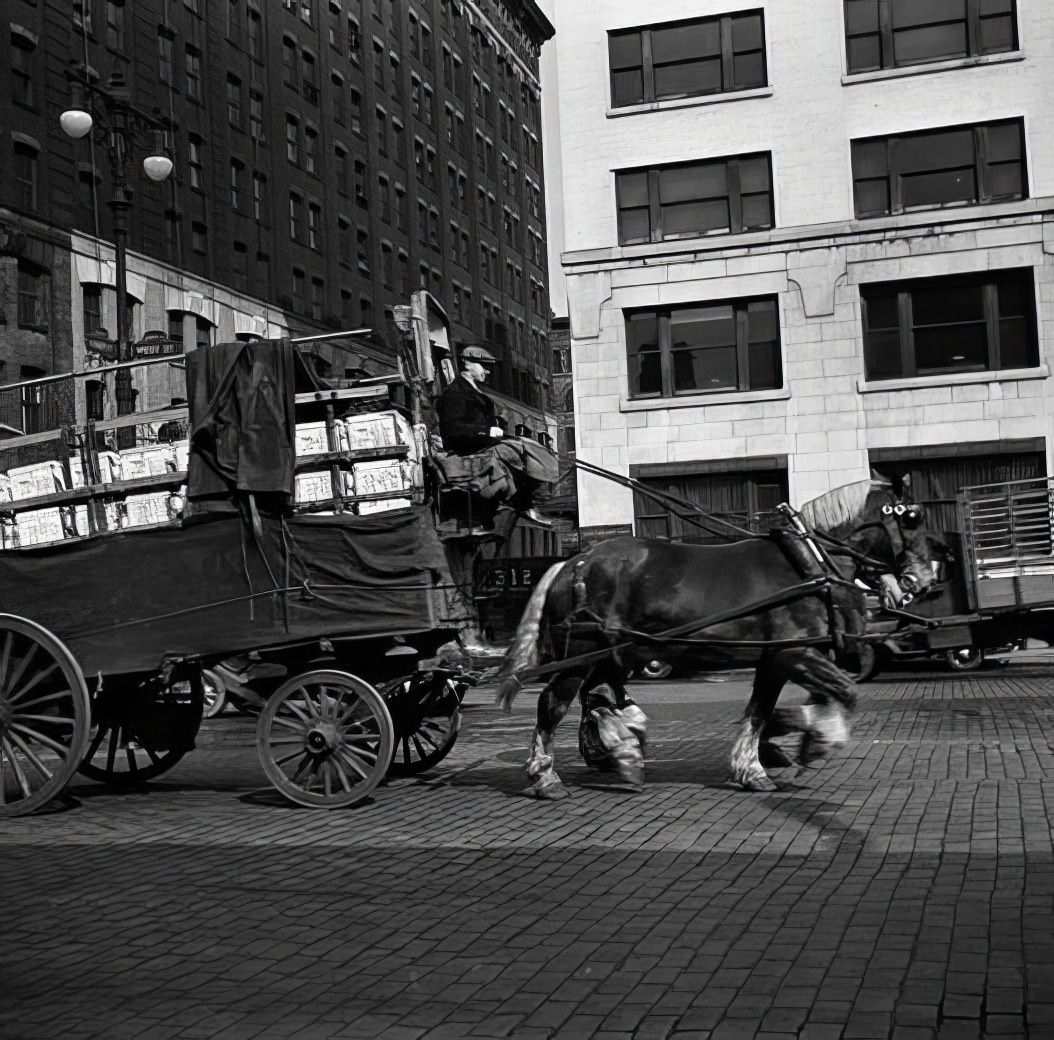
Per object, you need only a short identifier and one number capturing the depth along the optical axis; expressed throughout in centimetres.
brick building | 3984
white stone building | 2781
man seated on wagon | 996
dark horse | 965
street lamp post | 2019
